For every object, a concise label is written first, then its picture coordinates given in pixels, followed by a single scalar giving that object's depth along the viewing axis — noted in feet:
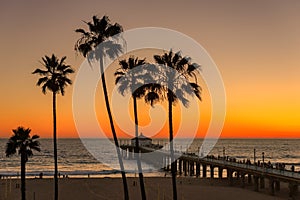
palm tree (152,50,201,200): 92.48
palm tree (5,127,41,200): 104.68
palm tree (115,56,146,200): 101.09
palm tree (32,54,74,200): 109.81
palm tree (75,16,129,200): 95.55
